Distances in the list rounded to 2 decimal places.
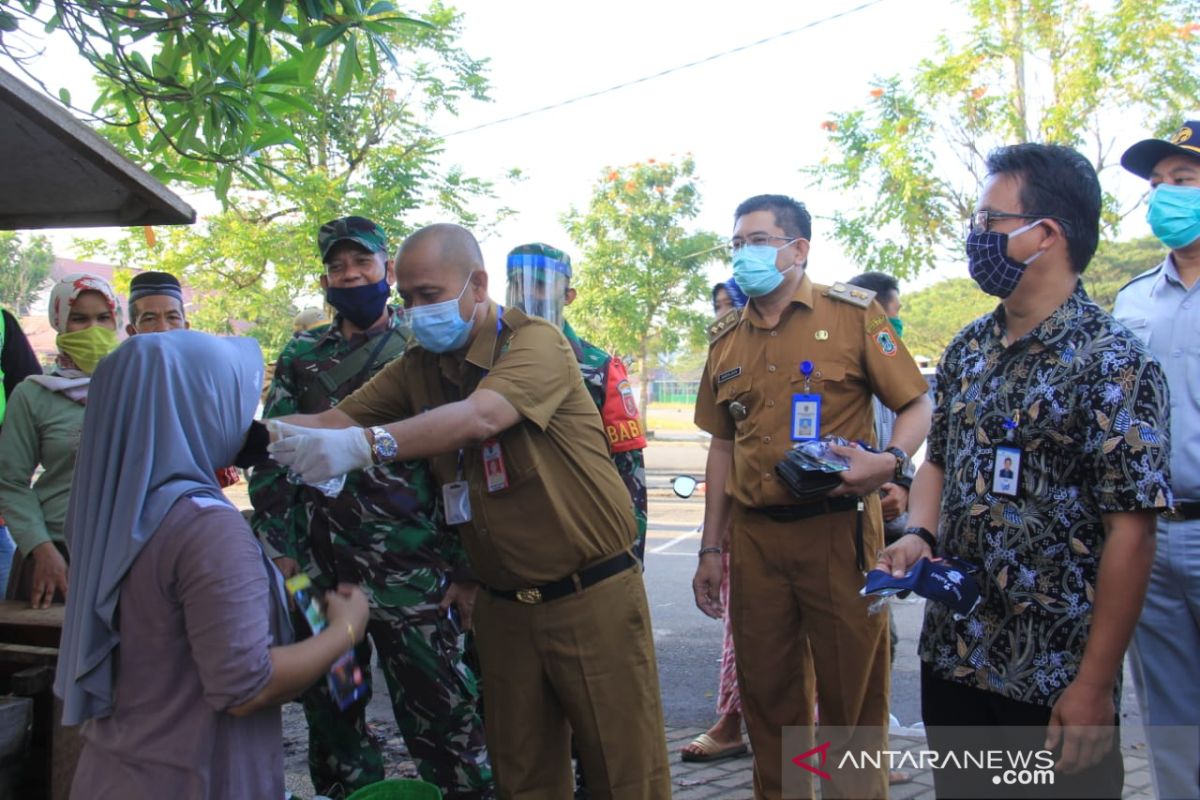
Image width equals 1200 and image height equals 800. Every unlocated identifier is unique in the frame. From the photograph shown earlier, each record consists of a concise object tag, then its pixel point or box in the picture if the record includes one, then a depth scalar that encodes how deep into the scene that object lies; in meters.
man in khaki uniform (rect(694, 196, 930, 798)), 3.17
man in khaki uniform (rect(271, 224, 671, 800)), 2.72
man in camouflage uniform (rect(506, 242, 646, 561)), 3.92
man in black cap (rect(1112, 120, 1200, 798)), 2.76
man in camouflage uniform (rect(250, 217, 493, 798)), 3.32
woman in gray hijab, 1.94
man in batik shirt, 2.05
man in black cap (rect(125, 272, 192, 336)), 4.43
